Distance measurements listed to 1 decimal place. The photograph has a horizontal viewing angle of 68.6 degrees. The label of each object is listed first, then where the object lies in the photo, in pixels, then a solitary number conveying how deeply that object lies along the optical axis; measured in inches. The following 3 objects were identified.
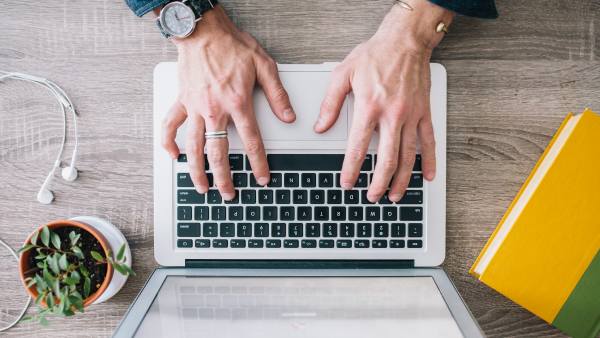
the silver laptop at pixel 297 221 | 30.3
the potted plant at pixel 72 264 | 27.6
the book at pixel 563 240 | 30.1
